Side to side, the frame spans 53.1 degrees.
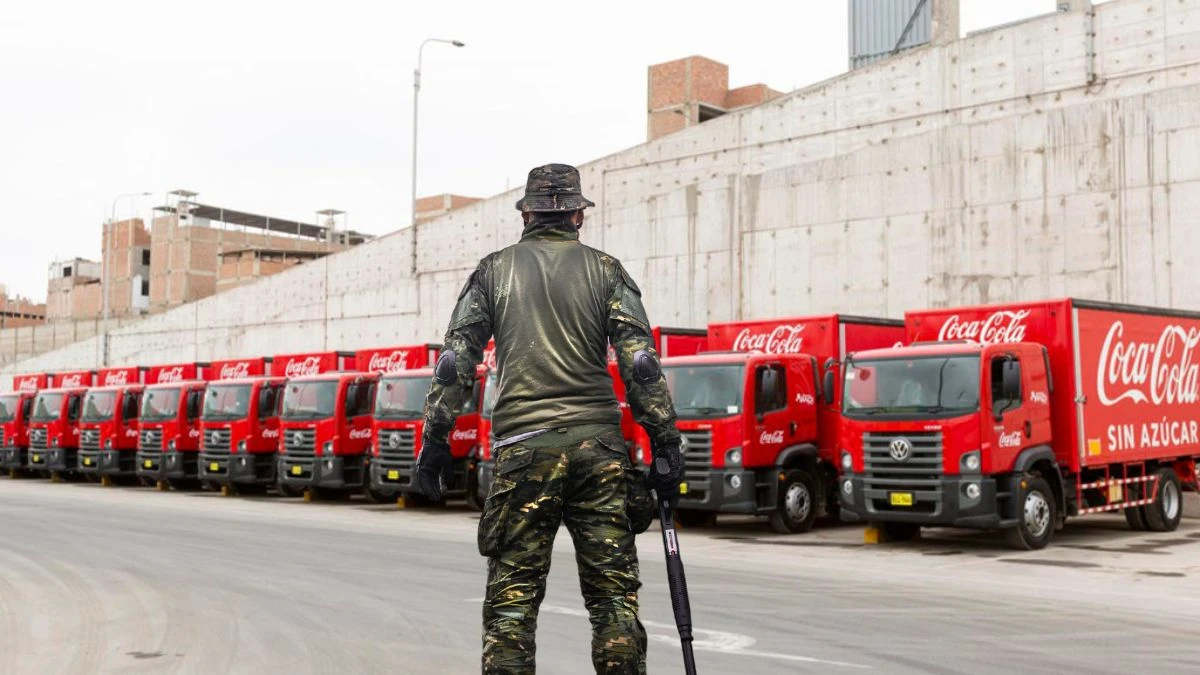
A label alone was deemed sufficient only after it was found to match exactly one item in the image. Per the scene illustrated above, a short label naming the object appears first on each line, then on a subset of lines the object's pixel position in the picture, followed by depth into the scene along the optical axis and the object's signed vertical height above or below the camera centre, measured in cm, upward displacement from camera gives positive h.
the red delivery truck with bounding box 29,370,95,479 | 3375 -3
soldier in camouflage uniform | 442 +5
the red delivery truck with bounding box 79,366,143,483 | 3117 -1
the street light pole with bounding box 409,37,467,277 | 4016 +1170
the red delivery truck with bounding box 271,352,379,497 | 2383 +2
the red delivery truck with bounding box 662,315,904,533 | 1652 +8
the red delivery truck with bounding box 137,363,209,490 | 2884 -3
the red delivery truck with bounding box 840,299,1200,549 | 1408 +19
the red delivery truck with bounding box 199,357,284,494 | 2634 -1
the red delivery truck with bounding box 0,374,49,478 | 3625 +3
